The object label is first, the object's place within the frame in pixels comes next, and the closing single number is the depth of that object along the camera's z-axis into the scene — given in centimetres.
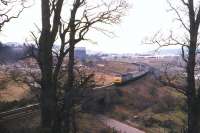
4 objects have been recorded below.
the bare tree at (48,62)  1028
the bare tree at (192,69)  1187
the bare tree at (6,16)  1515
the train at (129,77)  4820
